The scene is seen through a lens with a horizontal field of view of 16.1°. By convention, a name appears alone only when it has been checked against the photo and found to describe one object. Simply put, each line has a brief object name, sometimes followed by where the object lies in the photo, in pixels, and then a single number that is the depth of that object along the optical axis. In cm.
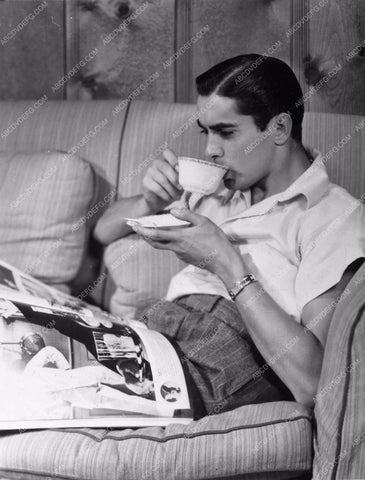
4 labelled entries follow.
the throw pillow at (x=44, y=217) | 284
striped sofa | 216
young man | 237
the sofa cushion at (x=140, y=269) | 284
